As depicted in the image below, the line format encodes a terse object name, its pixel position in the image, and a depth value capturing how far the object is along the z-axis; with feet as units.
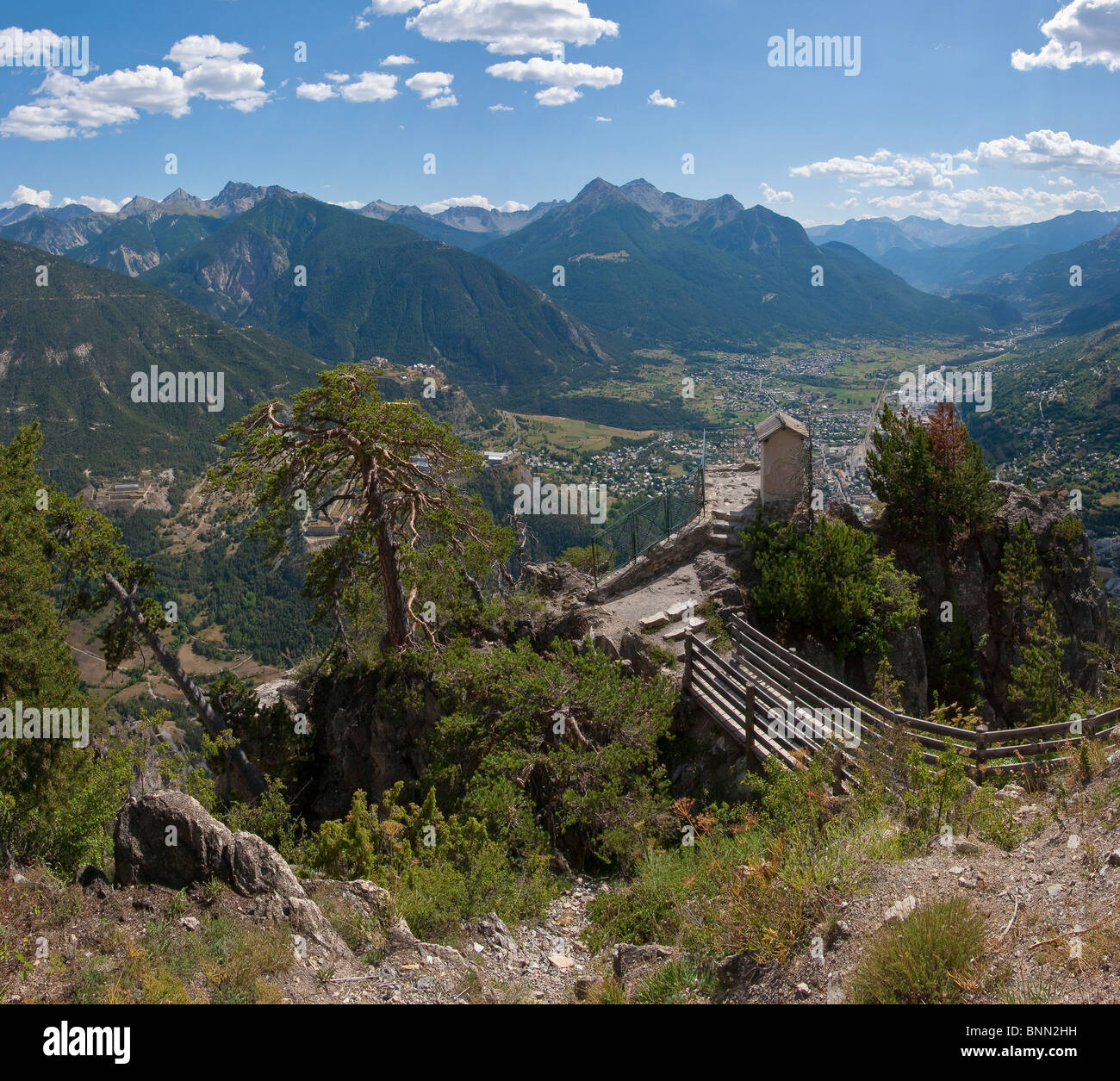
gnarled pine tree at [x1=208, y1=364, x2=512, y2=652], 50.85
